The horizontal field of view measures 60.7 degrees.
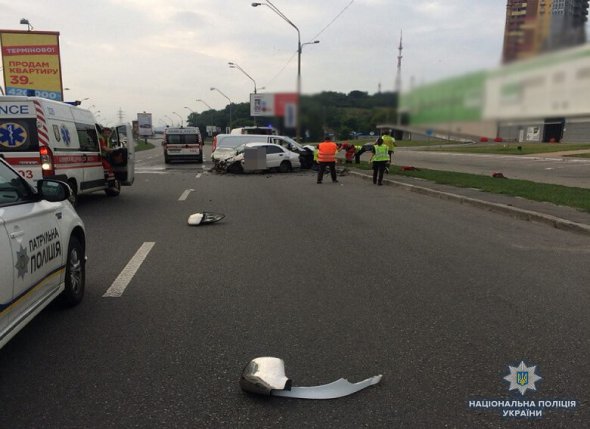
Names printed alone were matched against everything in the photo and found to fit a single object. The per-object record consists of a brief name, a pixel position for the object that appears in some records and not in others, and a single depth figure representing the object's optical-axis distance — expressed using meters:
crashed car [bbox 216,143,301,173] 22.84
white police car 3.22
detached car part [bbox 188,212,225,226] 9.14
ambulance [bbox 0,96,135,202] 9.45
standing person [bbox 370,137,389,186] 15.50
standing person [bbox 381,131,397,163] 14.99
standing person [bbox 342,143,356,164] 25.03
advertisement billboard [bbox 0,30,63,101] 27.97
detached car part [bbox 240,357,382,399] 3.08
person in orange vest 17.38
